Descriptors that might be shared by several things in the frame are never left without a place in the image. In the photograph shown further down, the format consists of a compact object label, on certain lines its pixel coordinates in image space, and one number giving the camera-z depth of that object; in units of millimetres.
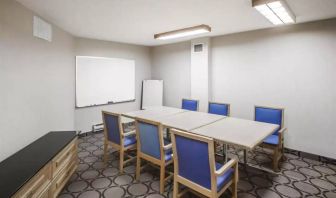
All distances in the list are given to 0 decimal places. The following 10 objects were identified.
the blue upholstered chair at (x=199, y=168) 1711
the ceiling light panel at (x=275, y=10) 2275
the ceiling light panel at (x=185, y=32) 3431
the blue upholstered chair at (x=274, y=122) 2866
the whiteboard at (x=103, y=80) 4500
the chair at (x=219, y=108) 3637
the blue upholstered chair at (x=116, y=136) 2831
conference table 2128
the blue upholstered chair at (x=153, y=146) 2357
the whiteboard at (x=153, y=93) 5746
